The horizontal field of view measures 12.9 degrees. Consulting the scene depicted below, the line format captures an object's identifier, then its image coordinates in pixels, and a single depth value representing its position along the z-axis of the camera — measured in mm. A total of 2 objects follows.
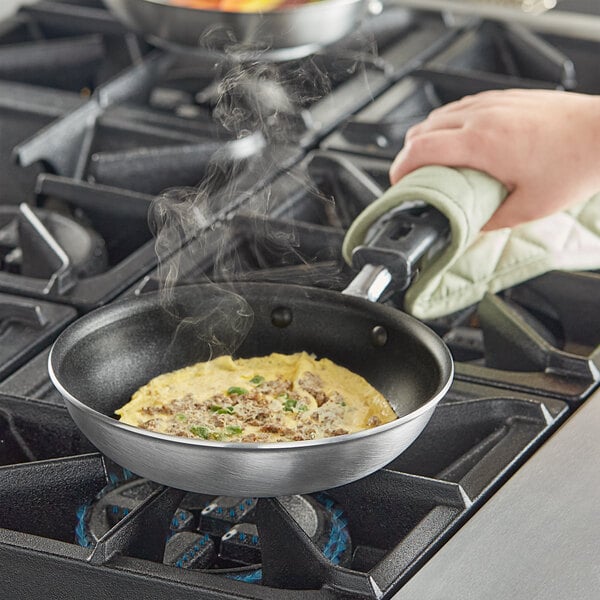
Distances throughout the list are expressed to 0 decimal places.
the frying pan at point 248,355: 1264
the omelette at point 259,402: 1326
